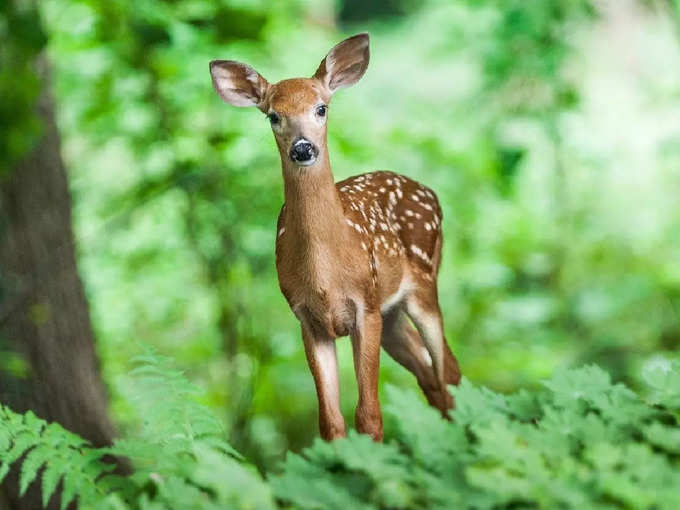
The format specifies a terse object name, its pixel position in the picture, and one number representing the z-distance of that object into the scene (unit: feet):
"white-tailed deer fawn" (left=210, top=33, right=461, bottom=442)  30.25
